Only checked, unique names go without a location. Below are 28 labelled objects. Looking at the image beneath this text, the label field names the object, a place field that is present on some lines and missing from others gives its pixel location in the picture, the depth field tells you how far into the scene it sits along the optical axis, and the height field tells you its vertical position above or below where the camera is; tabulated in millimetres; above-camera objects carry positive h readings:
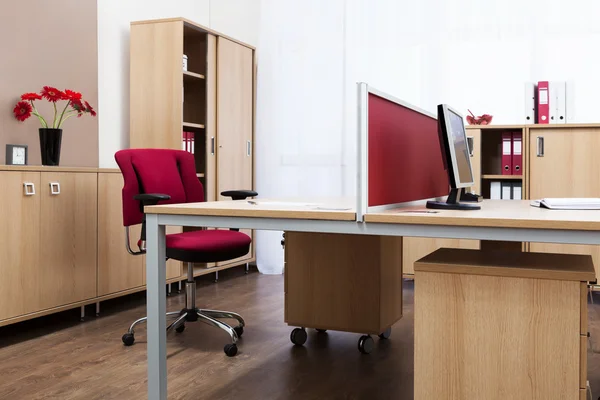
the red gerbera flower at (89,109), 3856 +440
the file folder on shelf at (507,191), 4672 -44
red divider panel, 2016 +108
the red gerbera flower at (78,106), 3785 +450
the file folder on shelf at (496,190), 4707 -38
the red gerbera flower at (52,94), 3629 +501
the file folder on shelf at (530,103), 4582 +590
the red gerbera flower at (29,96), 3570 +476
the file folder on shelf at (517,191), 4648 -44
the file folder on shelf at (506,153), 4625 +231
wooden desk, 1710 -117
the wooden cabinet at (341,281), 3012 -467
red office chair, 3123 -187
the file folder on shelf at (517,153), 4598 +230
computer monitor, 2225 +106
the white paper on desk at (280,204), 2289 -76
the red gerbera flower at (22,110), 3619 +403
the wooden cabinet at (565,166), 4363 +133
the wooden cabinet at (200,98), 4496 +635
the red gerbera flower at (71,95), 3686 +501
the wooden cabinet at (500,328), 1711 -395
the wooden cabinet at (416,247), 4698 -464
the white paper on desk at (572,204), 2154 -63
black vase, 3635 +209
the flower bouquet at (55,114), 3621 +388
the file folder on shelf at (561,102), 4520 +587
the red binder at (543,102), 4551 +590
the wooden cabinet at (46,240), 3176 -309
